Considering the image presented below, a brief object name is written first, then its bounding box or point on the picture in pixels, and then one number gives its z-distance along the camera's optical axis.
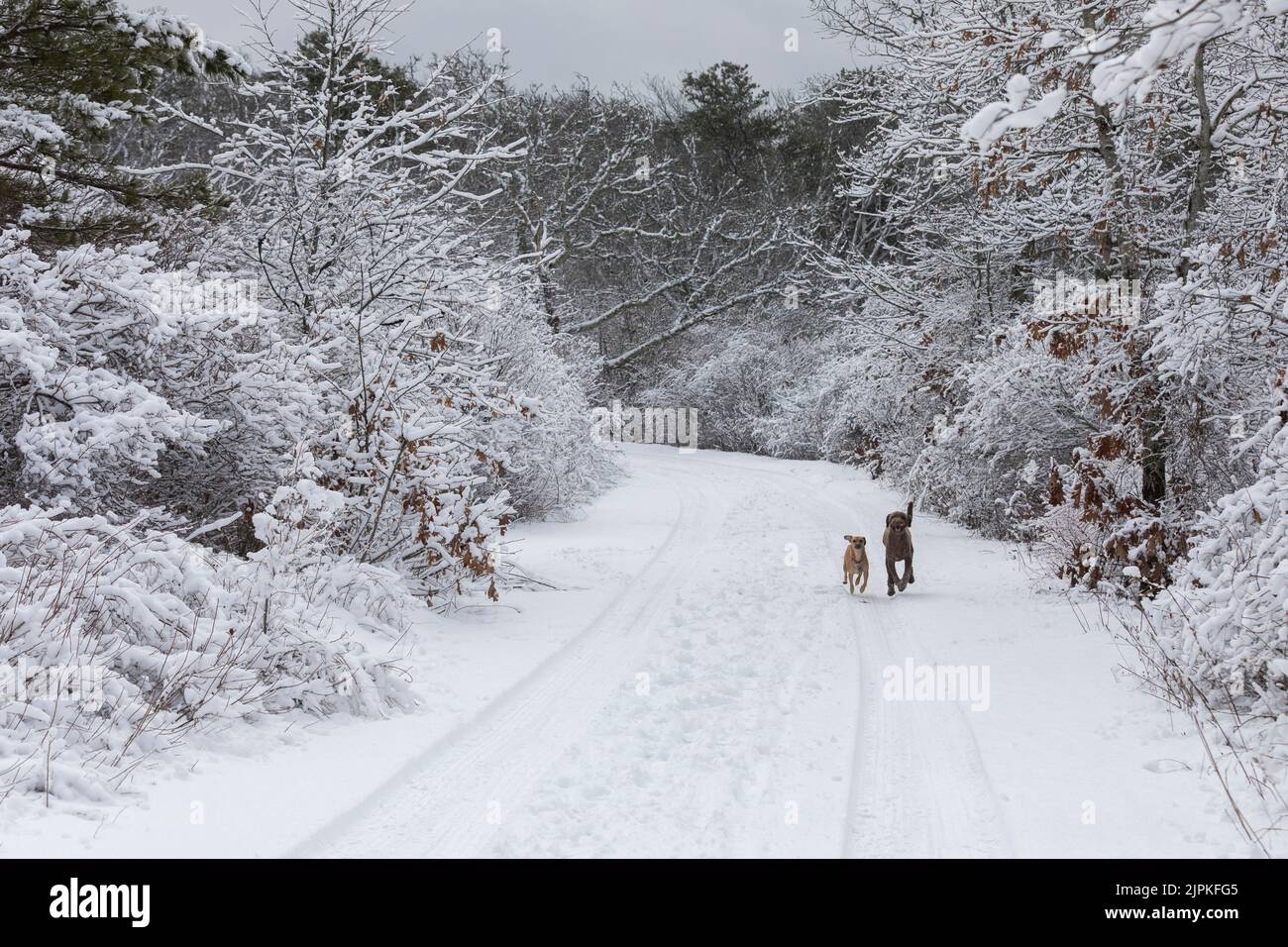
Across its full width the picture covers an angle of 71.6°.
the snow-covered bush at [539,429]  15.70
